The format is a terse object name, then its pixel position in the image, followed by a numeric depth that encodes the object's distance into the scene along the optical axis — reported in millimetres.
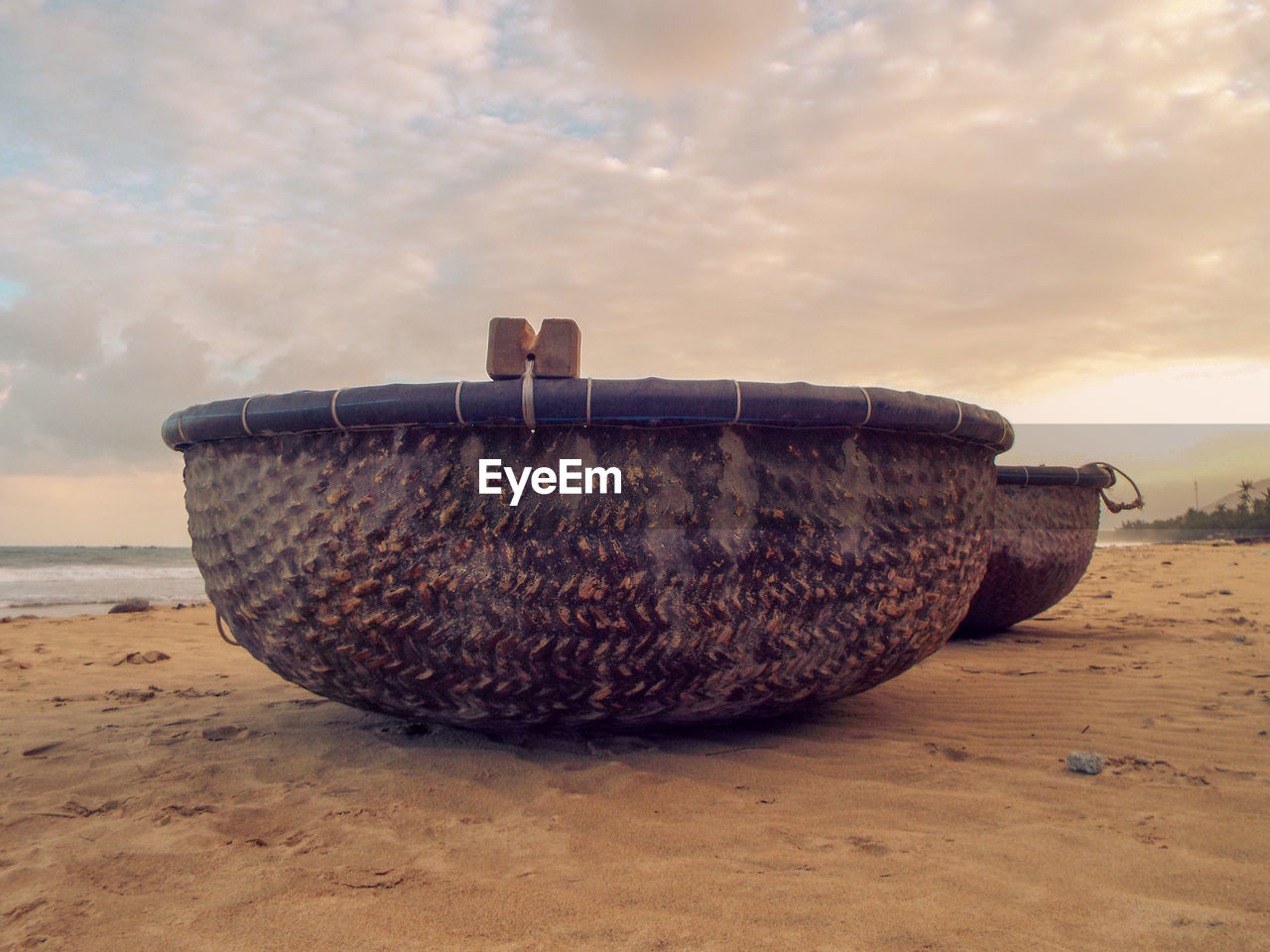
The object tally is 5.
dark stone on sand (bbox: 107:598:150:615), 7323
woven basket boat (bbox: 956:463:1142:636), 3740
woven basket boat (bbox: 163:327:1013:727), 1548
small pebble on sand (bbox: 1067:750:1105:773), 1733
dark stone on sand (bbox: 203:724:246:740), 2102
